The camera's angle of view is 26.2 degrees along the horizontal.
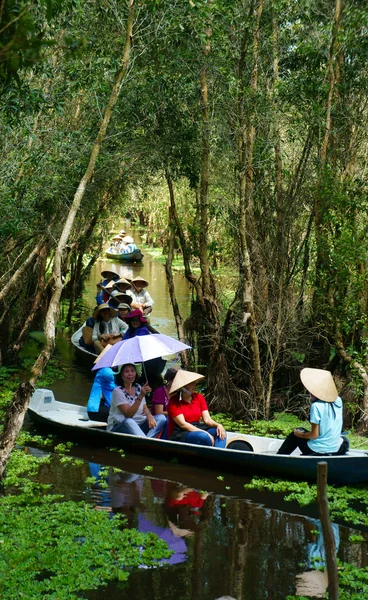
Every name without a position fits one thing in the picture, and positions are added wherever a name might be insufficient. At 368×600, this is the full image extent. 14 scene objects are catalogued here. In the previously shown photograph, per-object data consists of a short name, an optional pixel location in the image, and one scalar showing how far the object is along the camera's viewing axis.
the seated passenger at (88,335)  15.66
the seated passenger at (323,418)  8.91
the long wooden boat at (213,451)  8.91
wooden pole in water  4.50
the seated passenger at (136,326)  12.50
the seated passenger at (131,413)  10.22
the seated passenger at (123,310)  15.20
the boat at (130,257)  37.47
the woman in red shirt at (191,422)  9.75
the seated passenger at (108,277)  19.42
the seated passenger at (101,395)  10.99
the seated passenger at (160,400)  10.87
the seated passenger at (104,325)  14.59
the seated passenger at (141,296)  16.94
